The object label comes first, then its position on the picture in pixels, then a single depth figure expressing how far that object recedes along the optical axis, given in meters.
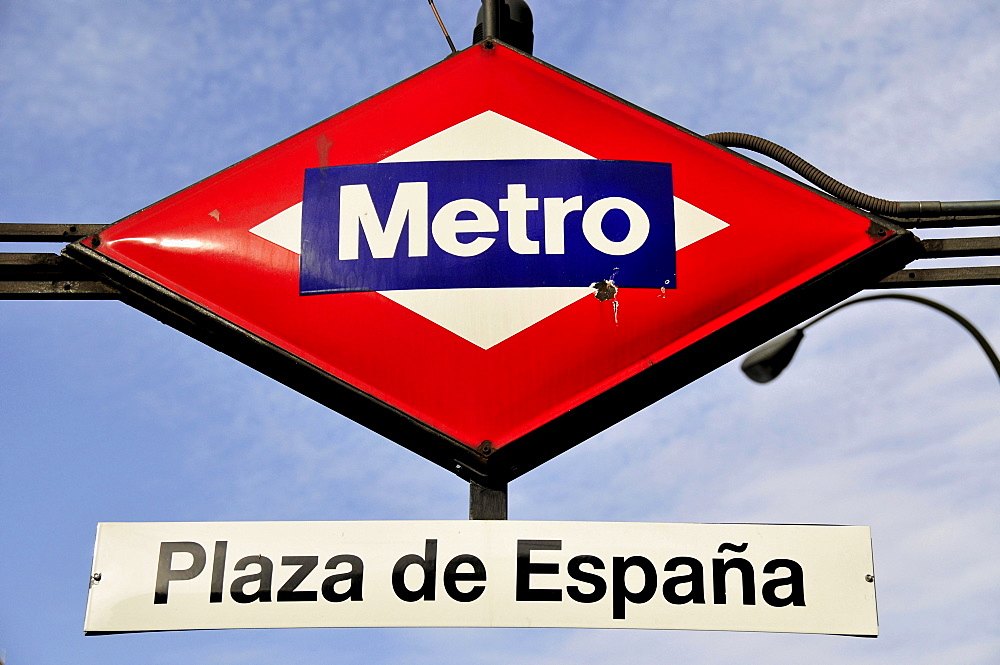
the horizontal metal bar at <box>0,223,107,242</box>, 4.50
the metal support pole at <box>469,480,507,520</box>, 3.76
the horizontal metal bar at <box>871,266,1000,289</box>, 4.44
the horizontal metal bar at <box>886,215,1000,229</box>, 4.44
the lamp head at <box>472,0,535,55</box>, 4.83
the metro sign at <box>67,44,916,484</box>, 3.92
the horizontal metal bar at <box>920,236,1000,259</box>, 4.40
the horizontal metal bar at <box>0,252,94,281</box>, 4.49
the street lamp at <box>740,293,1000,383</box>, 7.06
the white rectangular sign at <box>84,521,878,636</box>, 3.29
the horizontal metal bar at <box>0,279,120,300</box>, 4.43
